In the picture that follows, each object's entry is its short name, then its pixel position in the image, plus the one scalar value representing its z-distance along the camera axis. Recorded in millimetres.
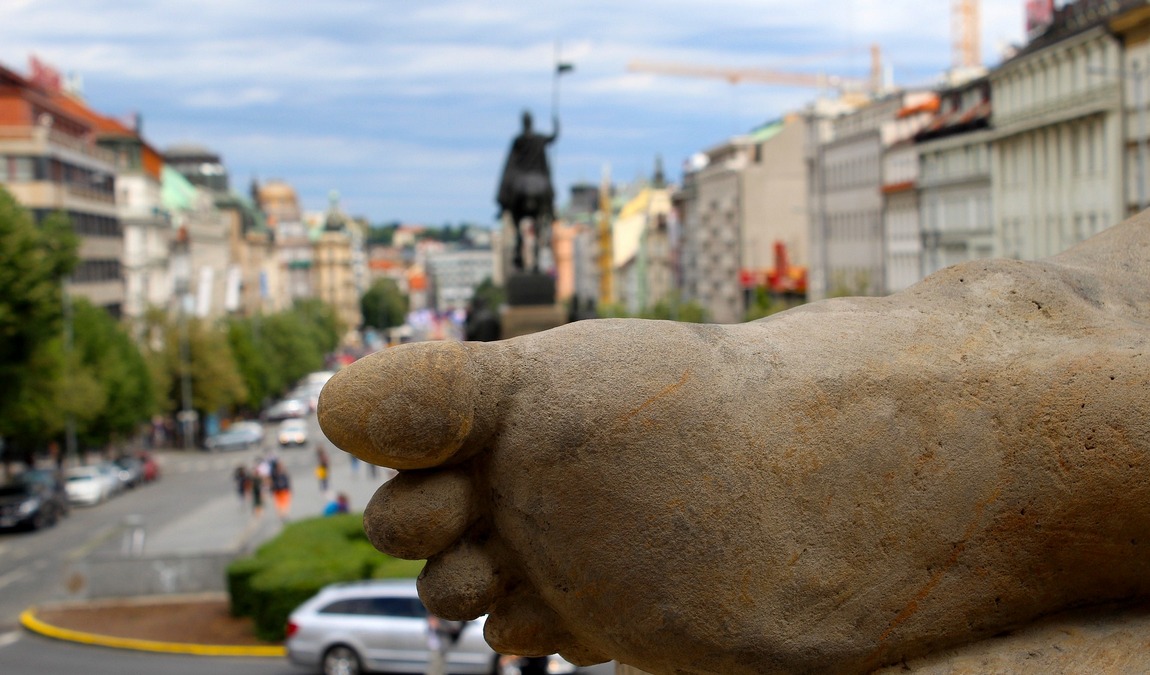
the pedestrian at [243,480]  43594
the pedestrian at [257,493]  40031
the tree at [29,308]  43344
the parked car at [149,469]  61938
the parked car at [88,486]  52188
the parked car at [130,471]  59106
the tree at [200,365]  80062
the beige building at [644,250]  134750
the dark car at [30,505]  43469
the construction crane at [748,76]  170875
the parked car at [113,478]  55591
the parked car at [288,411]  93931
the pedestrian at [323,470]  44375
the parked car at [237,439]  76562
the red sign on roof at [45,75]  86562
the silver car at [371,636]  20984
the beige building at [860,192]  75250
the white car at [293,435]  75000
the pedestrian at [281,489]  39156
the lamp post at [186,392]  79750
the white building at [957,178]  62781
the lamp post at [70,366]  56172
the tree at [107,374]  60531
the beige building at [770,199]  102188
